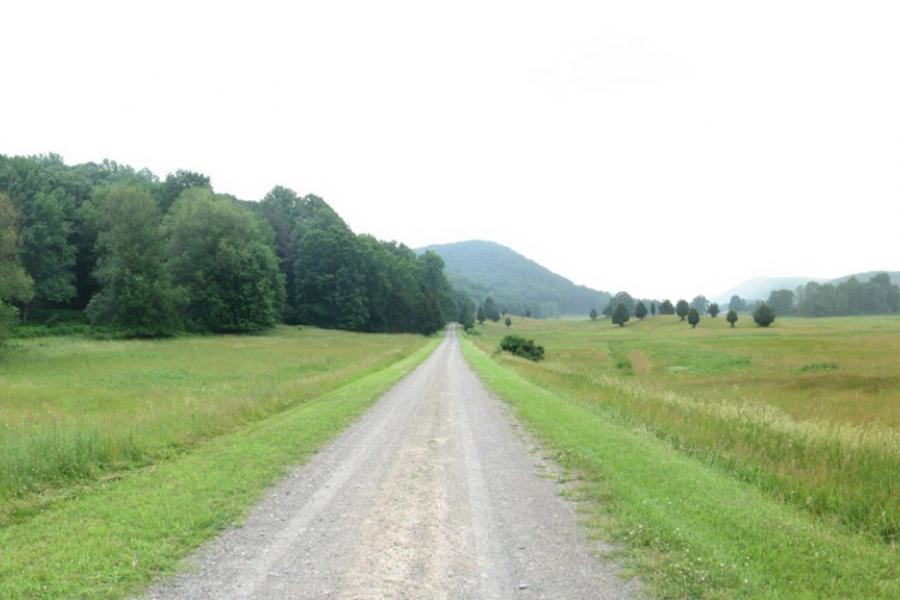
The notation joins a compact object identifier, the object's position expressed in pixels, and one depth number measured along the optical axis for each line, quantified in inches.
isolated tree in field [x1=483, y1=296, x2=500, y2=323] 7475.4
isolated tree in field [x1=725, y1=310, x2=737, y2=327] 4050.4
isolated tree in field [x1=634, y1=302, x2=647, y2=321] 5398.6
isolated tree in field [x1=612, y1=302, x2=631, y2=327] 5305.1
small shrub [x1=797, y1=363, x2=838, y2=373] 1358.3
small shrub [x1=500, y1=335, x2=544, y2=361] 2188.7
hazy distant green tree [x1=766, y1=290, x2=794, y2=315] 7253.9
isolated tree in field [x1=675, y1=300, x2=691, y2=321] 4837.6
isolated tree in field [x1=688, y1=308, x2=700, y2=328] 4298.7
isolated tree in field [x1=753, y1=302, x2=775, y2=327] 3725.4
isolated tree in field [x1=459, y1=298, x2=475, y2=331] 5724.4
